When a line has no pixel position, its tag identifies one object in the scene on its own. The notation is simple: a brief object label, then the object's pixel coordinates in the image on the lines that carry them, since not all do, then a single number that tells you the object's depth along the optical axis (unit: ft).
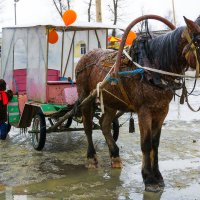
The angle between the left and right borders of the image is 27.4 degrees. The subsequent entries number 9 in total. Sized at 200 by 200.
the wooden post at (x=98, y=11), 51.66
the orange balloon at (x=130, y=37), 22.22
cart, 24.22
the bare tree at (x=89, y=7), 115.78
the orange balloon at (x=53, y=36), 25.88
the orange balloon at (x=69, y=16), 22.54
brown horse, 15.44
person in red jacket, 27.37
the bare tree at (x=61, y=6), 123.87
